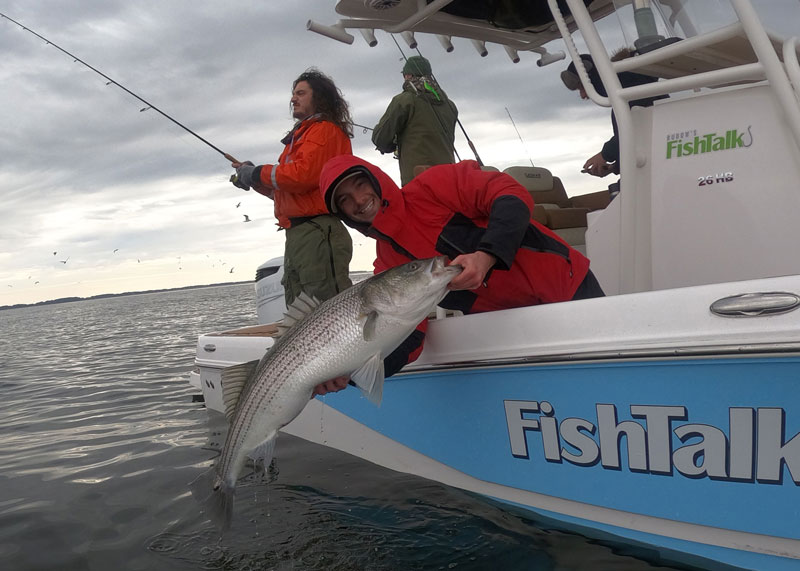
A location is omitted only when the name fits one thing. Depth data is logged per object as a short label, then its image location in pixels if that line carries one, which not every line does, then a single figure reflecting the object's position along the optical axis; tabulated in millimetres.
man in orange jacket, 4473
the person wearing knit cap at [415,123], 4961
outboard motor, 6719
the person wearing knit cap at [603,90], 3273
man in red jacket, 2850
